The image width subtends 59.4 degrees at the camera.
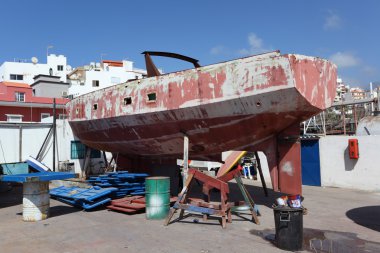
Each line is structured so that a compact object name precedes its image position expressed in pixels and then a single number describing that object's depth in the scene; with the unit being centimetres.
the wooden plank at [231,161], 1093
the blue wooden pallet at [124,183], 944
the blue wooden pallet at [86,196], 859
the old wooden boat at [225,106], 736
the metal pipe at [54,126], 1498
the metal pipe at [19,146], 1438
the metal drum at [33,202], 749
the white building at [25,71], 5078
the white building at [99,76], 4162
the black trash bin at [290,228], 528
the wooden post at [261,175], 1046
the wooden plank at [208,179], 741
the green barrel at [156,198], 750
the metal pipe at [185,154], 845
